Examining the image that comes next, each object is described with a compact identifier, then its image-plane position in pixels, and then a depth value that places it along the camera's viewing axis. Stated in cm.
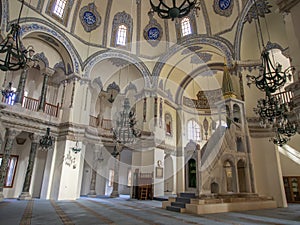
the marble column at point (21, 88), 1045
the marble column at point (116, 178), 1339
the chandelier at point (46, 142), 970
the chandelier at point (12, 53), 479
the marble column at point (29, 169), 1011
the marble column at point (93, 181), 1379
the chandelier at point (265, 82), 584
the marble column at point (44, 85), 1149
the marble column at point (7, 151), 930
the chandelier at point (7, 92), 740
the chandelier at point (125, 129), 811
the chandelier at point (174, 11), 443
